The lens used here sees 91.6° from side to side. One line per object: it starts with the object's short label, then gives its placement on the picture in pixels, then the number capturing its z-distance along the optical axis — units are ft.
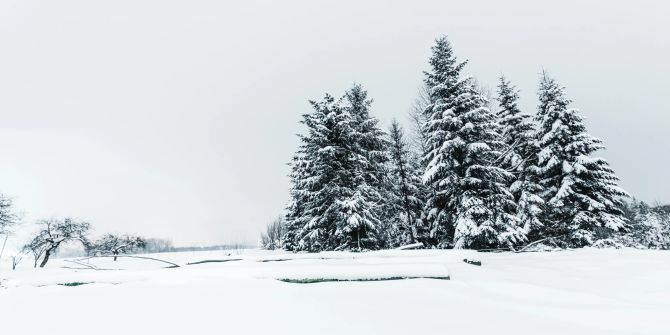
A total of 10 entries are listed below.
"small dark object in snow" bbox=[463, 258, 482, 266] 25.99
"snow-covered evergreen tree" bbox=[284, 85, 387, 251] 56.85
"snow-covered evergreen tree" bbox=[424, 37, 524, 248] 50.42
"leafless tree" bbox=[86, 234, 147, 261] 108.27
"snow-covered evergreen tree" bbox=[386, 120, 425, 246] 78.34
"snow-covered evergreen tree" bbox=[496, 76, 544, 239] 62.23
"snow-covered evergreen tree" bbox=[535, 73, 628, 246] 57.47
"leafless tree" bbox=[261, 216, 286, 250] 223.71
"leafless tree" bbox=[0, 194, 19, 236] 83.05
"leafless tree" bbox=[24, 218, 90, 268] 83.61
